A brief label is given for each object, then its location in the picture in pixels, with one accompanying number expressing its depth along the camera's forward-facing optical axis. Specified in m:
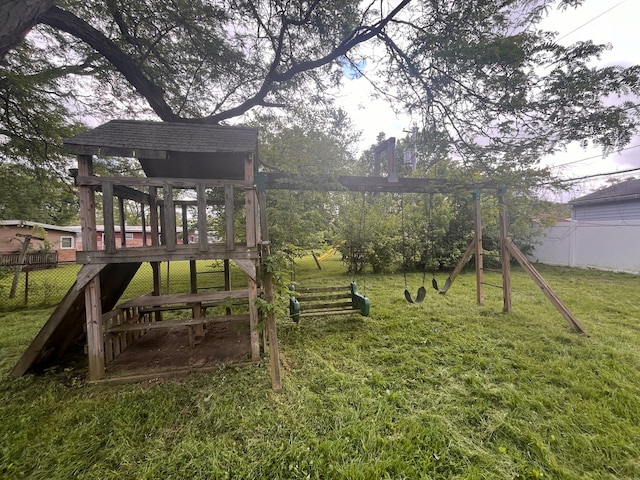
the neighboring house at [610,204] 11.06
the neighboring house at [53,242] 12.95
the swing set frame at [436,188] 3.68
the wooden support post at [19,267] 6.60
